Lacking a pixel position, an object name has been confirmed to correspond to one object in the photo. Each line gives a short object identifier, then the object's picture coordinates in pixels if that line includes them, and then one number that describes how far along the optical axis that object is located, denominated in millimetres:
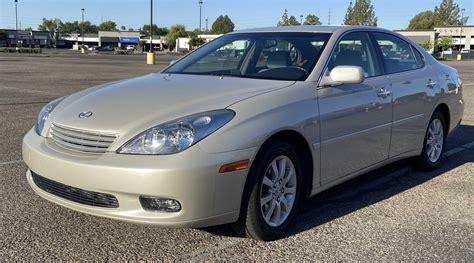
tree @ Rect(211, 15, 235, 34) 136375
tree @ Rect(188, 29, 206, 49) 91262
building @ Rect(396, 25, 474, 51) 106700
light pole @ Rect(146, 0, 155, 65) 35312
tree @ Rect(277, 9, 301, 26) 93562
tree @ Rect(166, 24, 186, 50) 121312
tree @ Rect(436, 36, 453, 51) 85875
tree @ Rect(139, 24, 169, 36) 176862
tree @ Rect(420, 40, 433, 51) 71875
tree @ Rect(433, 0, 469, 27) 114438
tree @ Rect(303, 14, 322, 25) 92188
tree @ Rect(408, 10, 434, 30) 122250
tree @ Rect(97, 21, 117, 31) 185100
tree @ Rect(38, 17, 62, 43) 180338
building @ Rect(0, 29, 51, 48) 118712
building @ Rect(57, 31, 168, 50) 134000
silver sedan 3174
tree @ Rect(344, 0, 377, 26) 87281
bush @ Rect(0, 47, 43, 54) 69812
